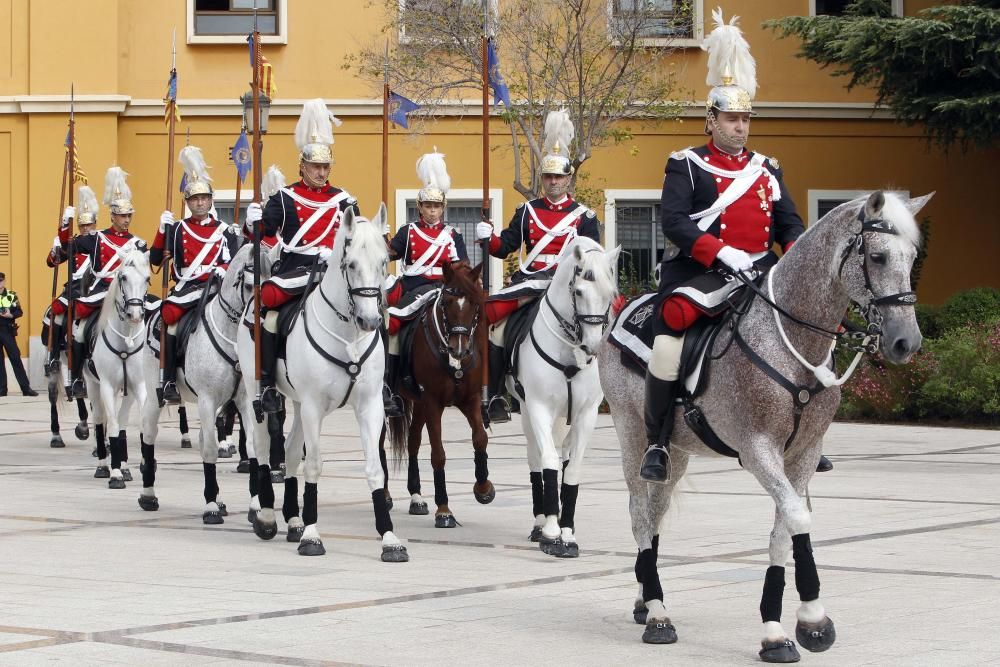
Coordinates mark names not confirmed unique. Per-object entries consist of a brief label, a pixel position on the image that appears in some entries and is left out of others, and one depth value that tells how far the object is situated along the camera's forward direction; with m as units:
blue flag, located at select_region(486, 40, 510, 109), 16.92
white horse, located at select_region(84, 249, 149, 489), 16.11
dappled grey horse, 7.57
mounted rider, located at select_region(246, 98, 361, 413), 12.59
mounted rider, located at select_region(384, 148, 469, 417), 14.44
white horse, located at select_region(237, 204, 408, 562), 11.55
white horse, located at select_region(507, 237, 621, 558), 11.73
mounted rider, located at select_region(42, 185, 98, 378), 21.27
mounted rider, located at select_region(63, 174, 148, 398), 18.36
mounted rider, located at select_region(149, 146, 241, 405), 15.12
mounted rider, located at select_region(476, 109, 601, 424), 13.03
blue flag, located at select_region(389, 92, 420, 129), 16.98
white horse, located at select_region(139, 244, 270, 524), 13.93
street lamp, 16.95
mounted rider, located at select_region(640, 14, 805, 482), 8.59
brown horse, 12.91
